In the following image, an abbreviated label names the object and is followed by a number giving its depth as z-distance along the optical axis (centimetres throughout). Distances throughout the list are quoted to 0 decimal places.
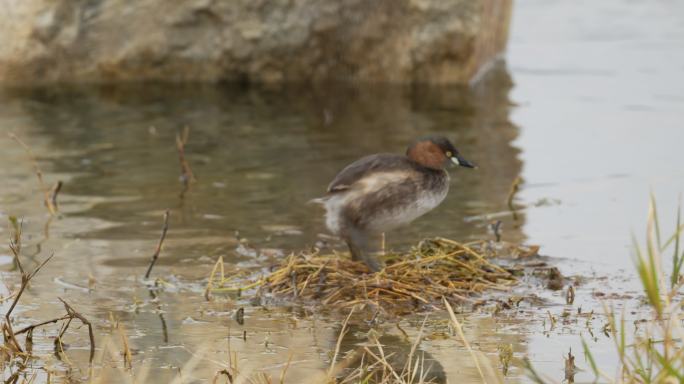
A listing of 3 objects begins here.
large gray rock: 2817
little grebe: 1502
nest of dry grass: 1462
